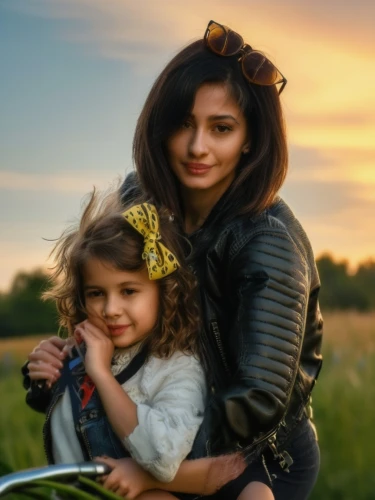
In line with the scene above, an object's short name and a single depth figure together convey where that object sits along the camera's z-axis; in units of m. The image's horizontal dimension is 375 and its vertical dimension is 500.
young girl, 3.16
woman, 3.26
